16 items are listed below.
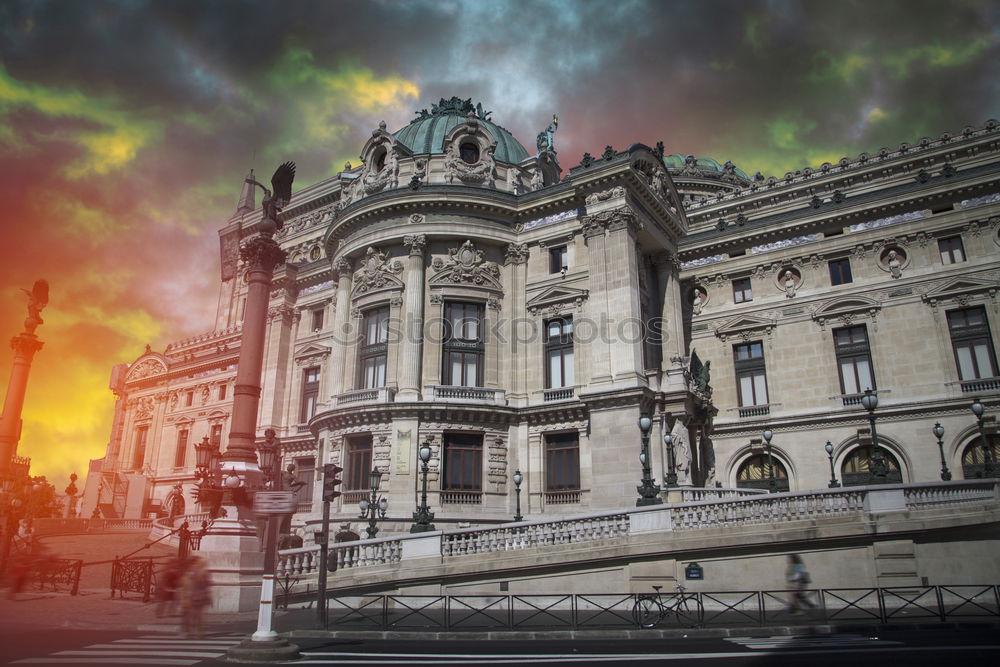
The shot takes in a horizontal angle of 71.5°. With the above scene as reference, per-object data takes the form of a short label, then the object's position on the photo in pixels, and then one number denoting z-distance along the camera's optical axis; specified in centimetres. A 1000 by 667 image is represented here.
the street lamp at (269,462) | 2362
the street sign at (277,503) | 1575
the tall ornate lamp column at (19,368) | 4241
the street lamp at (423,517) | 2252
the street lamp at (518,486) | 2864
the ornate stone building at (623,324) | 3158
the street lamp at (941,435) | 2418
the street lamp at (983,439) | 2262
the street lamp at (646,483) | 2122
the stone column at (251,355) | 2438
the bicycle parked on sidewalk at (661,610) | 1570
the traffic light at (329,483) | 1781
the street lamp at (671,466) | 2925
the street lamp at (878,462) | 2077
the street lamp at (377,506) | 2976
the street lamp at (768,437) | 2596
